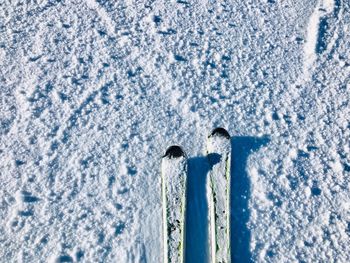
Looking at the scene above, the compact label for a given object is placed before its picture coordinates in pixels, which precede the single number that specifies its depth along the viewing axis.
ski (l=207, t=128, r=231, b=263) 1.77
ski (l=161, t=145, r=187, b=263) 1.75
